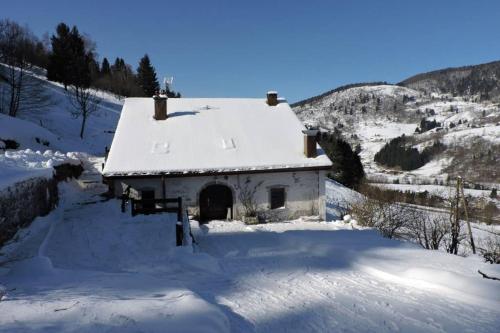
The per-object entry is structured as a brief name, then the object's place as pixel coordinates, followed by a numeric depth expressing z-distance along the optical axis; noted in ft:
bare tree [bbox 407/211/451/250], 53.91
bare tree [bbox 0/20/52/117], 100.94
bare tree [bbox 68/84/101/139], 113.83
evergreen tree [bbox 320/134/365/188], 158.61
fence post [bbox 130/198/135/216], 38.92
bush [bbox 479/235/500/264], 41.01
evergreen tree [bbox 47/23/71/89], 150.82
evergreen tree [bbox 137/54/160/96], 211.29
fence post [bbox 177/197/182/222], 33.37
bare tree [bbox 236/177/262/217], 54.13
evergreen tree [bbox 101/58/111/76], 218.24
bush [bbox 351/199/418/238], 56.13
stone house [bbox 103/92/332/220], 50.96
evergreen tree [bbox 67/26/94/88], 144.86
